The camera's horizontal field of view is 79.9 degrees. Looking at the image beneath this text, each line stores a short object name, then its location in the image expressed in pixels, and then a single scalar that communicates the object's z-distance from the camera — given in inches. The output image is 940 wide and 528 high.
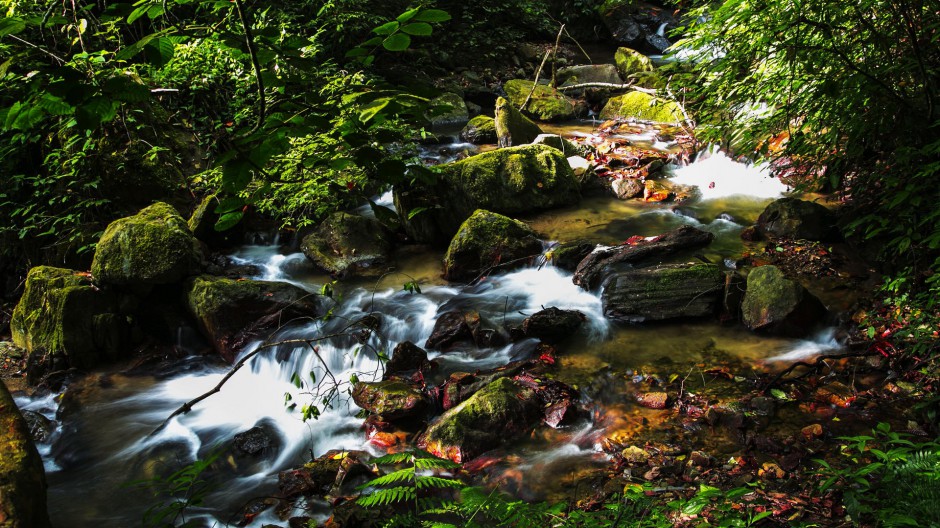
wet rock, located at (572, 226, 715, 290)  269.0
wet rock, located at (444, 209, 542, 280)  286.5
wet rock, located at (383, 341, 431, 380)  223.0
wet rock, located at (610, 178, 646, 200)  365.7
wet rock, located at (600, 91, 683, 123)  497.0
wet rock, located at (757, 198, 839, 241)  265.3
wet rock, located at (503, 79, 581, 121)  526.0
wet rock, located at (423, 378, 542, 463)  173.9
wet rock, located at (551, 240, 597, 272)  284.0
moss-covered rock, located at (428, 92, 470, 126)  519.7
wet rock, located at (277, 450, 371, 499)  169.8
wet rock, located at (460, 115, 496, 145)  465.4
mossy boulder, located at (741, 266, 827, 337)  212.8
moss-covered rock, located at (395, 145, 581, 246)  322.3
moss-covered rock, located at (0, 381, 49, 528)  124.0
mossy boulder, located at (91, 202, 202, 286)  254.8
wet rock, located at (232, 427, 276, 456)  199.0
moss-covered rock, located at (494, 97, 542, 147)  427.5
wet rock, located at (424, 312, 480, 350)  241.4
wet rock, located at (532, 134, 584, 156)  414.0
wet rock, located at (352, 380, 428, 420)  193.2
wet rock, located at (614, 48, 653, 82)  601.3
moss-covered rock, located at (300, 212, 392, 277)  305.4
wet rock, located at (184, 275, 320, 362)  251.6
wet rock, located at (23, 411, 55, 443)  210.2
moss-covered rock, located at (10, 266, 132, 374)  245.1
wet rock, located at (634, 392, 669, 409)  186.9
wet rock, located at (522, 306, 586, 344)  233.9
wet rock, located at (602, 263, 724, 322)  234.4
